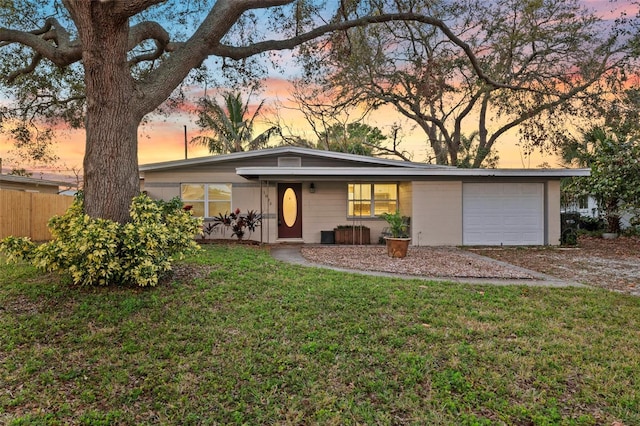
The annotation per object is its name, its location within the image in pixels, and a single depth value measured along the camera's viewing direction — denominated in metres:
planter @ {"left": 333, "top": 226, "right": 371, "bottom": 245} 12.93
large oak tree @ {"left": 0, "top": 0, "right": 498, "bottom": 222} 5.54
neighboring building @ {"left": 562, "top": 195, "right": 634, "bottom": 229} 18.00
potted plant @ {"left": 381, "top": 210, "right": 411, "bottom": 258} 9.31
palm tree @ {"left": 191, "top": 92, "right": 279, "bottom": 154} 22.24
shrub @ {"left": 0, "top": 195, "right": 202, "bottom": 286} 5.09
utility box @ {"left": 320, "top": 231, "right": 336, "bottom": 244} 13.06
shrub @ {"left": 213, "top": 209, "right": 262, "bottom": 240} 12.65
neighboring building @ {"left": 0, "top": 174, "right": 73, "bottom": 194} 16.28
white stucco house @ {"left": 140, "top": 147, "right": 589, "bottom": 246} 12.52
